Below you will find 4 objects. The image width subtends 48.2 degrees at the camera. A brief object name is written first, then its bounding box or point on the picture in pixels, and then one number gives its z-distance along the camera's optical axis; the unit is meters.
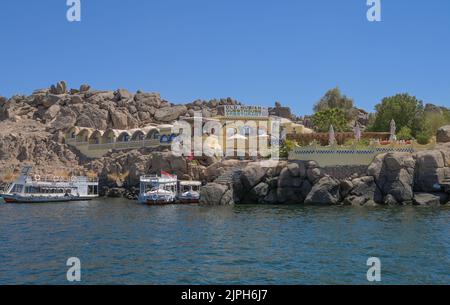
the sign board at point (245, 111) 77.75
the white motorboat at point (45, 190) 64.38
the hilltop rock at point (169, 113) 91.62
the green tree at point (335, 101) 98.86
